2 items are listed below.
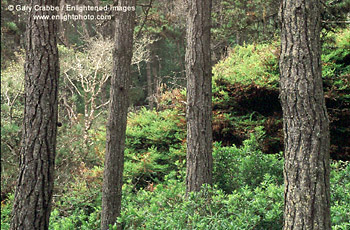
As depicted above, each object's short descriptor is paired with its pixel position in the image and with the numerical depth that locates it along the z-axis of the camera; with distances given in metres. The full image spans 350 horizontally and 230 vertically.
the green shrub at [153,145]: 14.52
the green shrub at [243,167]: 10.83
